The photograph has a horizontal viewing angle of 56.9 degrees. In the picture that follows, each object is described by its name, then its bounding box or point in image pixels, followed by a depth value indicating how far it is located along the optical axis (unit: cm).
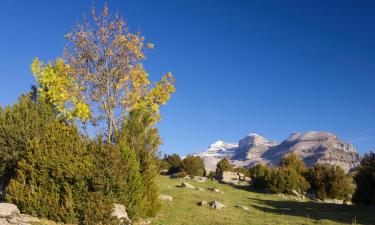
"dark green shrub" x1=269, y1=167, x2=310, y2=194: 4275
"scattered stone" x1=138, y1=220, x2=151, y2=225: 1887
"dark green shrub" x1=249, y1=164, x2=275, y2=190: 4484
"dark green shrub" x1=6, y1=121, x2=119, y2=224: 1725
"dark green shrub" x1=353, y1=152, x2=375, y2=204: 3158
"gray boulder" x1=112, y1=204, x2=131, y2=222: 1772
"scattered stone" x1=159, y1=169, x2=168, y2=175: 6471
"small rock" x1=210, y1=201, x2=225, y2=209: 2580
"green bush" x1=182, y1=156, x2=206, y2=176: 6109
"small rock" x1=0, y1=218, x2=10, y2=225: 1458
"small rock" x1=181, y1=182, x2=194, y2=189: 3760
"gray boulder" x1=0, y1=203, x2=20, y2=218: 1548
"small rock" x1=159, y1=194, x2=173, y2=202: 2772
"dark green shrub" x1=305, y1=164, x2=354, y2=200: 4209
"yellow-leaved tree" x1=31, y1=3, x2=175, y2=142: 2545
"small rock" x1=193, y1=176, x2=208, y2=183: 4792
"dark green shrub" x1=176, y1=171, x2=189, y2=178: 5567
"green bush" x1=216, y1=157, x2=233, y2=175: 6468
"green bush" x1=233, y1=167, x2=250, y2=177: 7181
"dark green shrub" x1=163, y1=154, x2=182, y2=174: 6469
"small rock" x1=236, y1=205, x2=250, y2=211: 2691
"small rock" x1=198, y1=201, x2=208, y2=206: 2662
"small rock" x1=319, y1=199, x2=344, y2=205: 4134
